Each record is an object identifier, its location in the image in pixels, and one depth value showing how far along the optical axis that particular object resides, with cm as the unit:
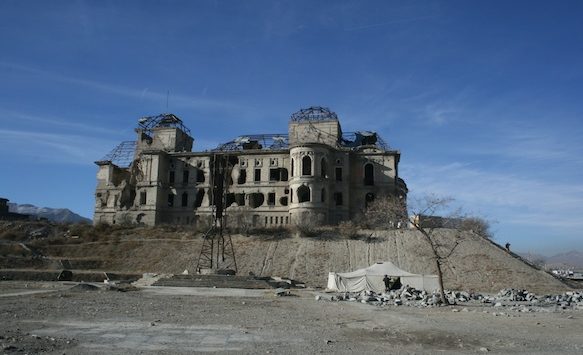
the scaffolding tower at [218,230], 5355
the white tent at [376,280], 4000
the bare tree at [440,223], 5778
